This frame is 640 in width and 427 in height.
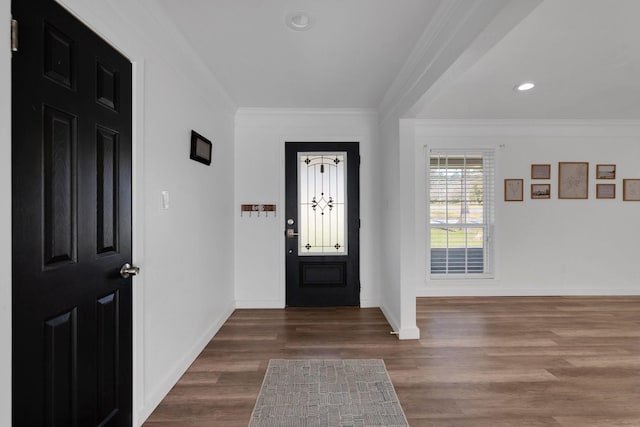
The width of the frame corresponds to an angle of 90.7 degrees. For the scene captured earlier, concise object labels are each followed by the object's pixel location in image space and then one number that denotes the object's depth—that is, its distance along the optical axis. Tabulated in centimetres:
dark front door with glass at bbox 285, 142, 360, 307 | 401
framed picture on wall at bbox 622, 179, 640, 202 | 450
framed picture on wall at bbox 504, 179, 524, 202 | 449
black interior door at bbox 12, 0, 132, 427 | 110
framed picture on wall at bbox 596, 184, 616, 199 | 450
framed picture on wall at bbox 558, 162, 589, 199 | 450
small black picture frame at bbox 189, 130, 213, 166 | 261
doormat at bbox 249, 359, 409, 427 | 189
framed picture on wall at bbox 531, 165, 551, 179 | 450
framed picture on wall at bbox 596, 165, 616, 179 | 451
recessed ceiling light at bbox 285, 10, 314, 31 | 200
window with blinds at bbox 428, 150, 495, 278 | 452
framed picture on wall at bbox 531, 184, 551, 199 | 450
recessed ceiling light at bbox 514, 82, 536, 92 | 318
